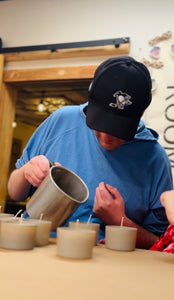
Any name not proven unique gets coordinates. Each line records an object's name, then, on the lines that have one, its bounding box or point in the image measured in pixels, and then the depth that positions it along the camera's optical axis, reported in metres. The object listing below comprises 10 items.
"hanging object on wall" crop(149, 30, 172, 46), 2.70
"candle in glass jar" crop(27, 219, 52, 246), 0.88
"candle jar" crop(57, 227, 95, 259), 0.78
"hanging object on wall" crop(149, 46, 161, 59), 2.73
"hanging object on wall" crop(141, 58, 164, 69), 2.71
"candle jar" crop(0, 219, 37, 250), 0.81
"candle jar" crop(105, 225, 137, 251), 0.95
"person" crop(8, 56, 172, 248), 1.08
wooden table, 0.52
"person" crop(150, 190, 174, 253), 1.11
